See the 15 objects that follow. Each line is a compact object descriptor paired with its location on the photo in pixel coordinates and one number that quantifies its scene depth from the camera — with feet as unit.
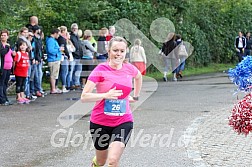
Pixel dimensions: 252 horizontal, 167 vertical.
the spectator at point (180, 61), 80.12
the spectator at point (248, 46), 102.32
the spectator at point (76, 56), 60.80
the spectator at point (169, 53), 77.30
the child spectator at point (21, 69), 49.21
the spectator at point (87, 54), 62.90
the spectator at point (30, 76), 51.26
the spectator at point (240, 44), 102.17
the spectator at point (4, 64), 47.78
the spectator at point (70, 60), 59.62
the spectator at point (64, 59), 58.13
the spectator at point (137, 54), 68.90
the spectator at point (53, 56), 56.18
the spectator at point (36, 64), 53.01
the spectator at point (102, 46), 64.18
